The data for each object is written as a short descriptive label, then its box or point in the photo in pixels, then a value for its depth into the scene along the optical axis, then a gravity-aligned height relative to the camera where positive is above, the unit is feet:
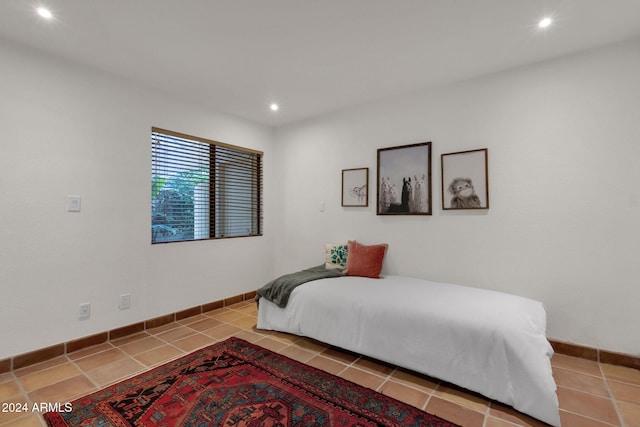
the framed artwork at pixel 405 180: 10.38 +1.39
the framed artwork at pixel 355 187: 11.78 +1.27
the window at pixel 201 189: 10.55 +1.16
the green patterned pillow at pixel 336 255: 11.59 -1.40
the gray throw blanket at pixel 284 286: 9.52 -2.14
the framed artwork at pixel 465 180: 9.32 +1.24
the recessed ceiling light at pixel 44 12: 6.36 +4.34
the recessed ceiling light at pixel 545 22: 6.72 +4.41
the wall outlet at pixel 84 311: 8.57 -2.63
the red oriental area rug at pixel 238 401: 5.60 -3.67
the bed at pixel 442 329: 5.88 -2.61
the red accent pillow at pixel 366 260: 10.52 -1.45
